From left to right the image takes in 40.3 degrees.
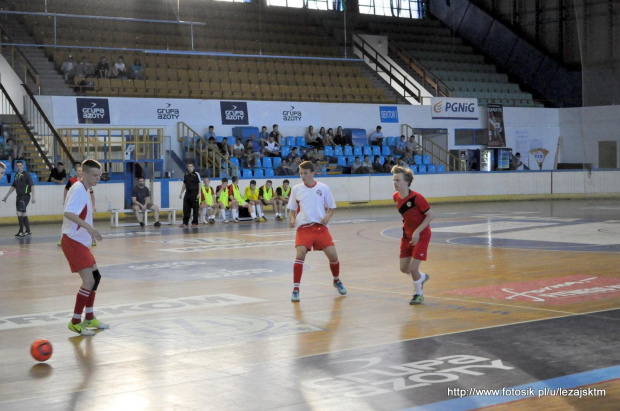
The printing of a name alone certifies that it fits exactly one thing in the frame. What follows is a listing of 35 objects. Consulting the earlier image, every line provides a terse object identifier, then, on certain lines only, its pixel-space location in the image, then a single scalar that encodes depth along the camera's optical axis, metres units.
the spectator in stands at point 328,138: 38.59
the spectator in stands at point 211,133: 34.97
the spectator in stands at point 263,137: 36.28
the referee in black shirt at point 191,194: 26.52
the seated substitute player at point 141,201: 27.25
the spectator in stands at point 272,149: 36.16
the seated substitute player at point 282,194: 30.08
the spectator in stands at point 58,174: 29.17
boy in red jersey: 11.15
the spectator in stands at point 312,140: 38.26
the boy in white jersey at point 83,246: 9.52
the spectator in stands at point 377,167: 38.44
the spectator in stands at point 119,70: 35.38
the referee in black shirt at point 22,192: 23.66
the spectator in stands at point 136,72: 35.97
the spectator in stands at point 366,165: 37.66
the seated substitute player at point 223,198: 29.14
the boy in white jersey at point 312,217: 12.07
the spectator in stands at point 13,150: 30.23
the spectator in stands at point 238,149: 35.16
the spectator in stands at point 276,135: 36.59
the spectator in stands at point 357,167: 37.56
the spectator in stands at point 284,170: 35.25
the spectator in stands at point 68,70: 33.88
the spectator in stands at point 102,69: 34.84
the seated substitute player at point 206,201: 28.44
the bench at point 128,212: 27.08
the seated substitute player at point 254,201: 29.46
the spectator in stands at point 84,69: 34.06
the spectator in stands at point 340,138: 39.00
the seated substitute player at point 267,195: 30.44
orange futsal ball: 8.02
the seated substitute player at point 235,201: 28.84
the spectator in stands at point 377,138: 40.19
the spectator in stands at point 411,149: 40.09
